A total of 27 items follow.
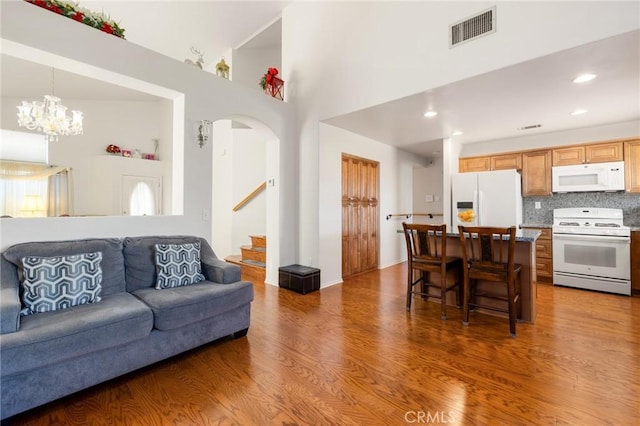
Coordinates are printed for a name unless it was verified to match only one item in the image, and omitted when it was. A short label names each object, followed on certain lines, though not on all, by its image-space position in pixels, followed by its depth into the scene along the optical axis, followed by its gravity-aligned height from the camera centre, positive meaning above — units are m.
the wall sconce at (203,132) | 3.22 +0.96
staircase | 4.87 -0.87
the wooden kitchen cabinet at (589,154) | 4.13 +0.91
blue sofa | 1.54 -0.70
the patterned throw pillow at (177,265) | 2.51 -0.46
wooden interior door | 4.88 -0.02
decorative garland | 2.39 +1.81
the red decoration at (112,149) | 6.08 +1.43
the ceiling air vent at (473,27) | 2.76 +1.89
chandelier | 3.84 +1.39
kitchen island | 2.87 -0.62
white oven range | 3.77 -0.52
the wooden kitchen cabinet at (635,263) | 3.71 -0.67
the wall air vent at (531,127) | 4.35 +1.36
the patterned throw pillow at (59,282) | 1.90 -0.47
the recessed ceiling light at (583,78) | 2.78 +1.36
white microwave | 4.07 +0.54
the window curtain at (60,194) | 5.39 +0.42
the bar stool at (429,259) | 2.99 -0.51
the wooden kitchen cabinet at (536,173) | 4.66 +0.68
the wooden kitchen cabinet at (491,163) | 4.94 +0.93
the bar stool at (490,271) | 2.61 -0.56
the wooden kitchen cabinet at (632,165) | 3.99 +0.68
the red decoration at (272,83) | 4.41 +2.07
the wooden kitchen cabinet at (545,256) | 4.37 -0.68
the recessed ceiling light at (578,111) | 3.70 +1.35
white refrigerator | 4.59 +0.29
